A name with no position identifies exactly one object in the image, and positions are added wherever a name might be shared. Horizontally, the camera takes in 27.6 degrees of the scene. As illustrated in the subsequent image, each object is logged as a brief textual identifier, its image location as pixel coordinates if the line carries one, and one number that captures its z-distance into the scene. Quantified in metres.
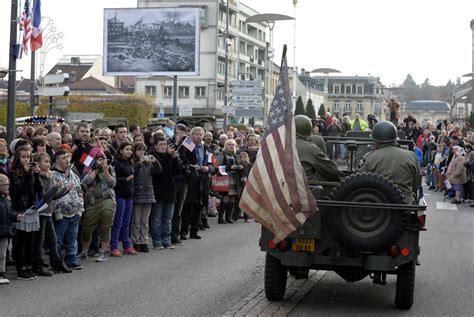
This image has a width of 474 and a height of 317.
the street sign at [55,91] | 24.06
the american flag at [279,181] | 9.91
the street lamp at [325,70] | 72.68
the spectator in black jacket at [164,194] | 16.14
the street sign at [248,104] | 43.12
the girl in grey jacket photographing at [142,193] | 15.45
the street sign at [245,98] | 43.19
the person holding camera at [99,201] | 14.23
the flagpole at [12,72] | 19.45
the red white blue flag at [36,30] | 24.12
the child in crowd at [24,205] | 12.31
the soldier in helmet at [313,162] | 10.91
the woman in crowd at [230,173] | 21.00
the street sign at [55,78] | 23.08
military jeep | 10.00
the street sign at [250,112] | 43.06
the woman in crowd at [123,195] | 14.94
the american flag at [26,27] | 24.17
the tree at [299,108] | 82.56
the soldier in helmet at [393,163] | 10.70
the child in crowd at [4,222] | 11.84
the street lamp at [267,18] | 42.73
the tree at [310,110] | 88.78
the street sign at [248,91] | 43.34
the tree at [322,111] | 102.50
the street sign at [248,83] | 43.62
